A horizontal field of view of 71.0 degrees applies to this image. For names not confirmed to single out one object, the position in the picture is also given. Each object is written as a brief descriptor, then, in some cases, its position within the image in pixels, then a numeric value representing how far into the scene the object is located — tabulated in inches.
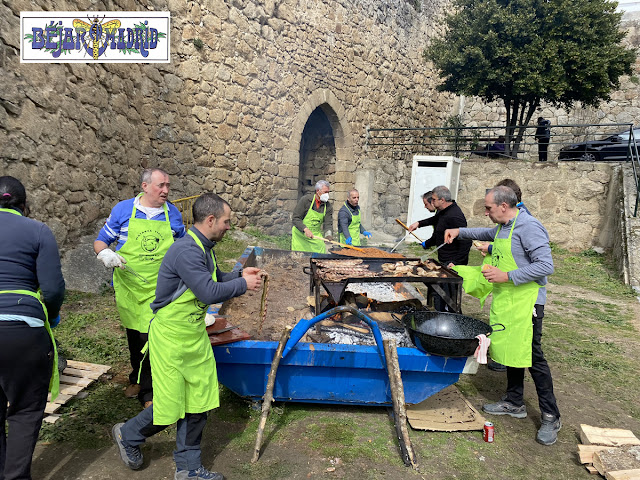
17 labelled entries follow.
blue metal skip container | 132.9
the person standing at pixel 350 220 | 262.2
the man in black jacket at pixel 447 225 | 202.7
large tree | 439.8
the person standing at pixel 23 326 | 93.5
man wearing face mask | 257.9
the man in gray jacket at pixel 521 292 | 135.8
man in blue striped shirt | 138.1
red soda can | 136.3
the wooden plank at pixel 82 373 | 155.3
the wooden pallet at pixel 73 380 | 136.3
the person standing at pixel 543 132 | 564.1
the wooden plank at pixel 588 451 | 126.3
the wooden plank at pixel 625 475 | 113.2
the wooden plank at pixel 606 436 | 130.0
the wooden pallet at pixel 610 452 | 118.2
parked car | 478.9
